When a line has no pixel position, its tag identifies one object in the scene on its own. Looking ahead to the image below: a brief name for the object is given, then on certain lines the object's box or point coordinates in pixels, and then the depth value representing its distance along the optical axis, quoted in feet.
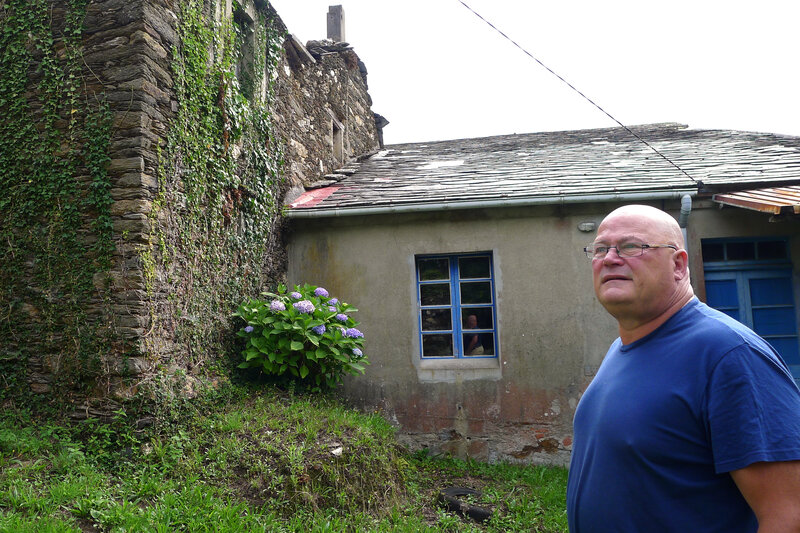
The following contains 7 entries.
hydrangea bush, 18.78
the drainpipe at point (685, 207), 21.20
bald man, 4.76
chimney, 39.88
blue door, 21.75
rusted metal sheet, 17.15
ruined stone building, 14.89
